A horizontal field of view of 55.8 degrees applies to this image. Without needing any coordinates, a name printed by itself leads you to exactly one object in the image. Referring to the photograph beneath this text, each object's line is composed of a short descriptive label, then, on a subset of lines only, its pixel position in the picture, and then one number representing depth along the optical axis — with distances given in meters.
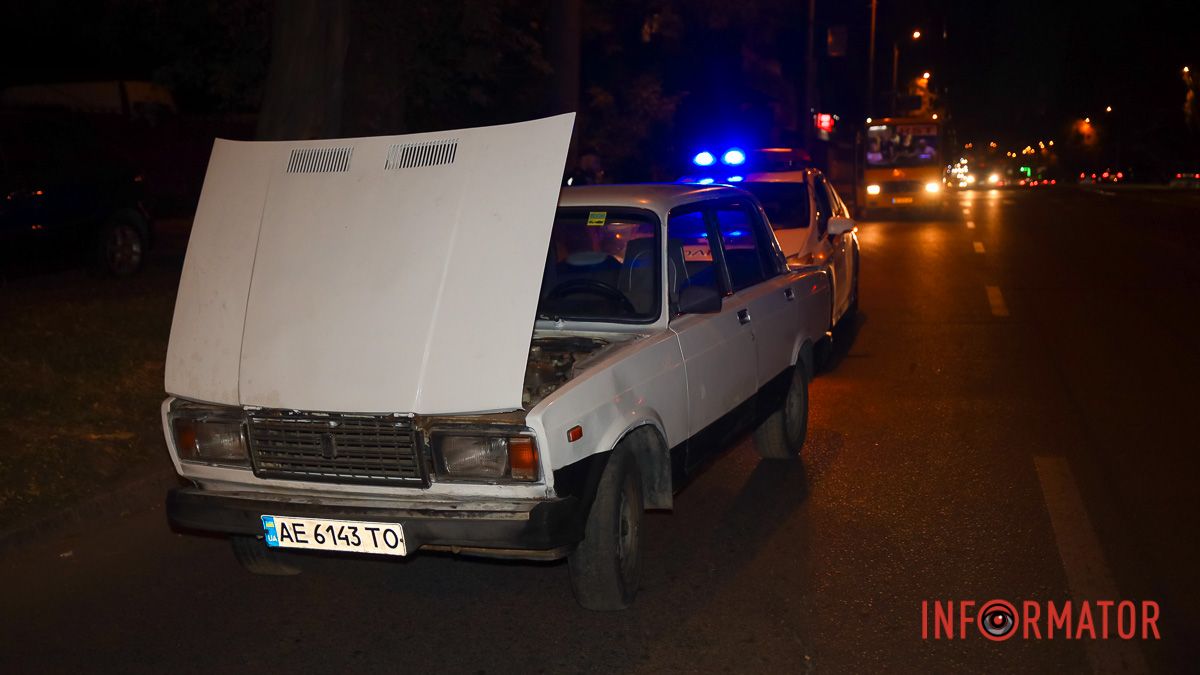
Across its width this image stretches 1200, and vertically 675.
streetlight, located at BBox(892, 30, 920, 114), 63.50
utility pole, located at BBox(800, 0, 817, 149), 34.25
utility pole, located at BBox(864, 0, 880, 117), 51.38
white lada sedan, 4.41
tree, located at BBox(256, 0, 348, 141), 10.09
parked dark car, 12.37
